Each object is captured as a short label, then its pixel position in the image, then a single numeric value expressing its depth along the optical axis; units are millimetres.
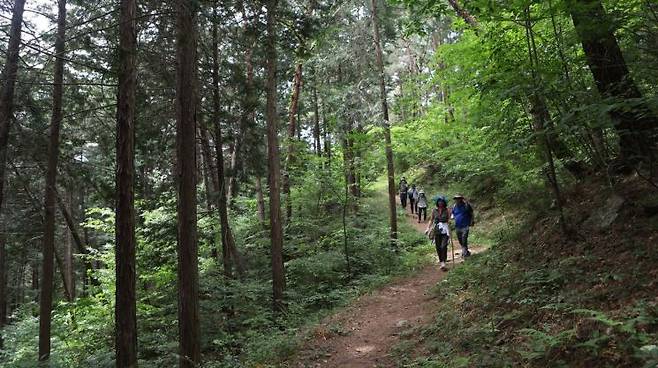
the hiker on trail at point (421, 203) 21000
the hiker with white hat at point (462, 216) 11148
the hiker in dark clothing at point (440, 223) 11070
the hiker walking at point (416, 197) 24028
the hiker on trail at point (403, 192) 27016
